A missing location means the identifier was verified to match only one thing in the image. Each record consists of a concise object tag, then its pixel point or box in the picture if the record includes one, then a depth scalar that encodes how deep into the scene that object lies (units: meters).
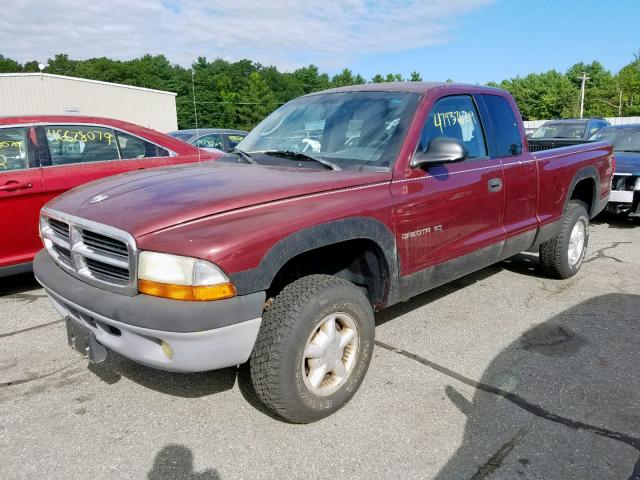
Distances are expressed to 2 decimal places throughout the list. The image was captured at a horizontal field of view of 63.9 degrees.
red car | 4.49
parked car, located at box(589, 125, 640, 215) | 7.56
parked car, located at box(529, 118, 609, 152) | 13.50
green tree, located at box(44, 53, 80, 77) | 93.81
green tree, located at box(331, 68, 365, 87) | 98.56
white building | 28.98
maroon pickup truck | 2.27
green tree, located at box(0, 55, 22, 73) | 82.62
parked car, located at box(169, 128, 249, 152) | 10.72
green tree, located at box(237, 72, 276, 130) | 72.25
